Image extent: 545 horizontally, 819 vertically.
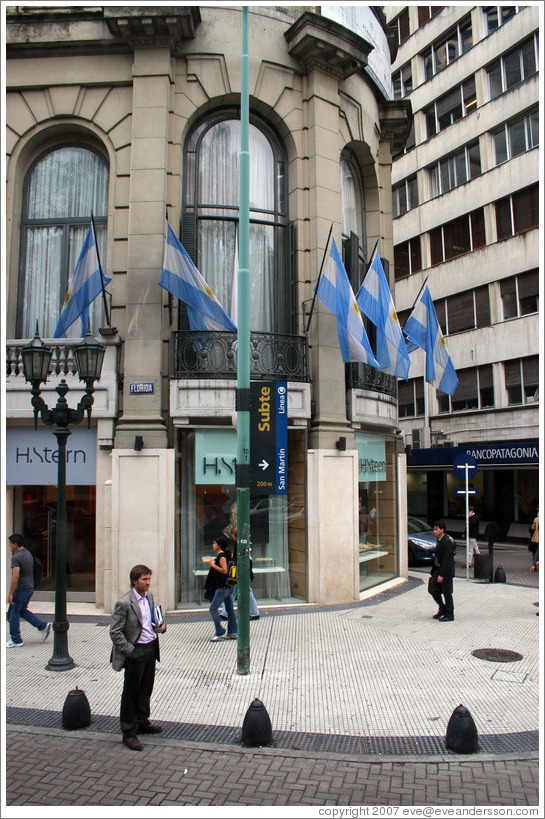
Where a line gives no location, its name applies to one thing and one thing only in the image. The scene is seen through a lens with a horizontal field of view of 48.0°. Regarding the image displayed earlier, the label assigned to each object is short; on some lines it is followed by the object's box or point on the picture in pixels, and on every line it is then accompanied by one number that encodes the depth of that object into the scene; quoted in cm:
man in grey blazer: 627
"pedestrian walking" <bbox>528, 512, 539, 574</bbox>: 1462
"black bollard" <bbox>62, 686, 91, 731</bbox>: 662
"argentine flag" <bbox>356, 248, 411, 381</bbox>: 1323
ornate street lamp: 907
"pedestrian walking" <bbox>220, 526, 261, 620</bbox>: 1102
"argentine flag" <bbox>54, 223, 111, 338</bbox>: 1201
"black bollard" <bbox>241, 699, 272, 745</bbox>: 612
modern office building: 2703
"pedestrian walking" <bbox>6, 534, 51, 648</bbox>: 952
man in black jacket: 1086
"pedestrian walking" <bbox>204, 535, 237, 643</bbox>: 988
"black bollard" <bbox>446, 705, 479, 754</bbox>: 596
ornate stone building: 1219
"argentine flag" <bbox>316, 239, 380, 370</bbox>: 1213
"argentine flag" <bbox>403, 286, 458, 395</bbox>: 1493
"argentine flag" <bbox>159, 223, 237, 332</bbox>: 1170
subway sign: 924
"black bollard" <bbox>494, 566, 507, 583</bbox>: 1541
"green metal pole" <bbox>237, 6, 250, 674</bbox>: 843
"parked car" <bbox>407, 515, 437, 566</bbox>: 1900
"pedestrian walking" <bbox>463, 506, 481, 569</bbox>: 1806
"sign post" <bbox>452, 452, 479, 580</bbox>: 1566
